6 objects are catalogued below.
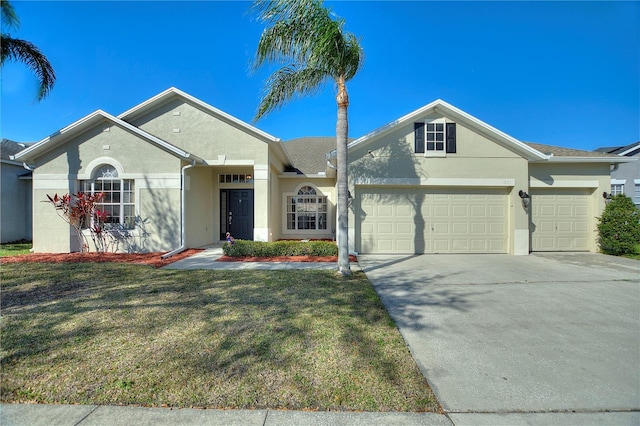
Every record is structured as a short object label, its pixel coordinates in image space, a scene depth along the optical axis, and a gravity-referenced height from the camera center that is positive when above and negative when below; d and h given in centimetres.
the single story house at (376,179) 1009 +125
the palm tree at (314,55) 651 +384
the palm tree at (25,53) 969 +575
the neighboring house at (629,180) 1489 +163
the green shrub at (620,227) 1005 -55
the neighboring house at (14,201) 1290 +71
